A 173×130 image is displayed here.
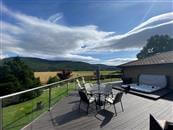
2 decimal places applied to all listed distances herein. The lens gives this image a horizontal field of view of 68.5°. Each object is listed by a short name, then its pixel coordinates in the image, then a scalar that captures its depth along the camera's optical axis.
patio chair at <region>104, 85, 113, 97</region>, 5.64
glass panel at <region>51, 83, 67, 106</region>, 5.96
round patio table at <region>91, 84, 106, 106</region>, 5.12
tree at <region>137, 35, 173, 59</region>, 27.60
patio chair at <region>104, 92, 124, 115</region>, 4.41
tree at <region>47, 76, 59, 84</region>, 16.37
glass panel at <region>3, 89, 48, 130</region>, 3.67
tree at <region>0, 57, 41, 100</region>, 15.88
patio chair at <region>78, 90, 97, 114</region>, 4.54
